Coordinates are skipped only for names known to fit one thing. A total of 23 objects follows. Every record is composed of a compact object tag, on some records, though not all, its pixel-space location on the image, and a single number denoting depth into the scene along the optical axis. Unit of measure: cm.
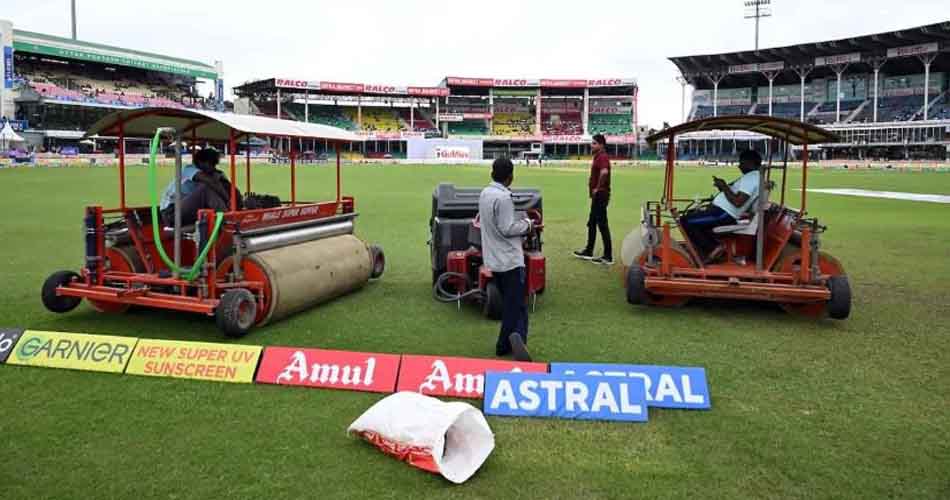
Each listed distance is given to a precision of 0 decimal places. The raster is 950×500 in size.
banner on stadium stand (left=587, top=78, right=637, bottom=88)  9538
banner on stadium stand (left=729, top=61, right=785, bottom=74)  8406
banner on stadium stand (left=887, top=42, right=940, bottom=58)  7156
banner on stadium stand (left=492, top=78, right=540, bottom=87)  9675
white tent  5538
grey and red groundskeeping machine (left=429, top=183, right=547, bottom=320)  782
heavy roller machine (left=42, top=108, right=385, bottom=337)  686
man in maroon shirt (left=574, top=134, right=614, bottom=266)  1111
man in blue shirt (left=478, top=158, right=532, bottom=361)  596
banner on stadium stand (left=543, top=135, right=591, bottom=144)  9156
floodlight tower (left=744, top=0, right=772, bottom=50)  8927
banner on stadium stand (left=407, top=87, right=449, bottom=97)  9269
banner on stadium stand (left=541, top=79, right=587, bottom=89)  9638
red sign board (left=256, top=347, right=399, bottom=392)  543
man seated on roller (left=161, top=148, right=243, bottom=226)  759
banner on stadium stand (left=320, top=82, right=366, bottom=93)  8975
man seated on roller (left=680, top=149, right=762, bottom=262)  825
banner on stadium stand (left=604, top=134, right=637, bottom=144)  9231
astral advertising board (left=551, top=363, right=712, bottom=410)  517
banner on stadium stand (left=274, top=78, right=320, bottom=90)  8706
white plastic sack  415
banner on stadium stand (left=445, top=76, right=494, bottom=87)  9631
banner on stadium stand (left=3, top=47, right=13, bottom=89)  6412
